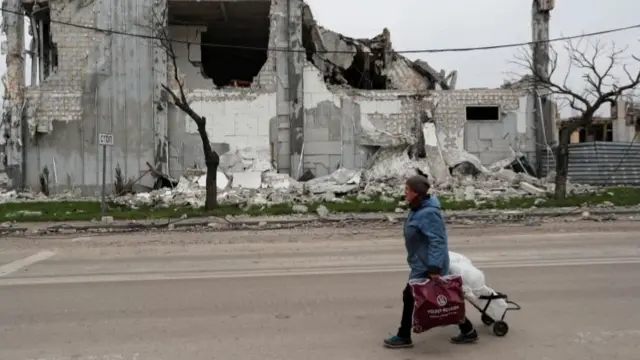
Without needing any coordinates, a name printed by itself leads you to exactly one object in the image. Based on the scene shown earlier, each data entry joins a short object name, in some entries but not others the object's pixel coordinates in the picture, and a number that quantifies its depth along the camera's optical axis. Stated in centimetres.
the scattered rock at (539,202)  1533
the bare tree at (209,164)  1523
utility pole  2227
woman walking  430
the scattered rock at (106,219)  1411
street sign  1404
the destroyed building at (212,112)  2116
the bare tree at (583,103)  1628
